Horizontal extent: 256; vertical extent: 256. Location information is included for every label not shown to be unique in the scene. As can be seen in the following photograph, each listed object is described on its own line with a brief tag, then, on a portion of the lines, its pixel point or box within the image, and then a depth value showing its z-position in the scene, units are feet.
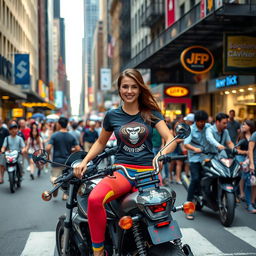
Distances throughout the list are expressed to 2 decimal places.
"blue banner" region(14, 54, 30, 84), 121.80
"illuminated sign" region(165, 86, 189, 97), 98.94
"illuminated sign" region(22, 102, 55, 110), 174.81
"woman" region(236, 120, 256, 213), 28.86
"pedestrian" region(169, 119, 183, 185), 41.79
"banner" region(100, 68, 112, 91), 266.36
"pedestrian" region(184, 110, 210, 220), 26.58
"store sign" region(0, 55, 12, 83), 114.62
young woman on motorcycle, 12.01
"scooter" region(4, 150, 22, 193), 36.83
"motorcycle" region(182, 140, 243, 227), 23.62
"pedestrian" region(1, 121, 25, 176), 40.04
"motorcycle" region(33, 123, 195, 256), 10.77
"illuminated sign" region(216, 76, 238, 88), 68.33
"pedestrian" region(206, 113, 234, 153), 25.30
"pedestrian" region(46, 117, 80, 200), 32.81
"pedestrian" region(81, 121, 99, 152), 55.13
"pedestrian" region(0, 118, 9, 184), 42.42
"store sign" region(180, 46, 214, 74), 68.85
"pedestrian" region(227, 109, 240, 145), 49.19
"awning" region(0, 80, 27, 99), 88.70
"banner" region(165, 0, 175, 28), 101.56
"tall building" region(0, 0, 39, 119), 117.39
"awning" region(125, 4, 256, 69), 48.57
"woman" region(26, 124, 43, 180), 47.85
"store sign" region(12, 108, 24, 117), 121.35
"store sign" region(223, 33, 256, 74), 50.11
